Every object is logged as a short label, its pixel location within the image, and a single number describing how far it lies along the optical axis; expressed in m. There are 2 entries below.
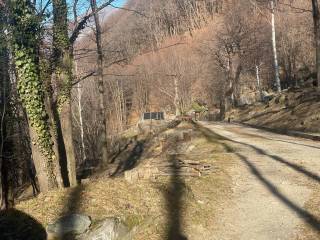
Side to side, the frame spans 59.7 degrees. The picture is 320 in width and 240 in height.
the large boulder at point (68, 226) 4.10
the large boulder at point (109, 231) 4.04
